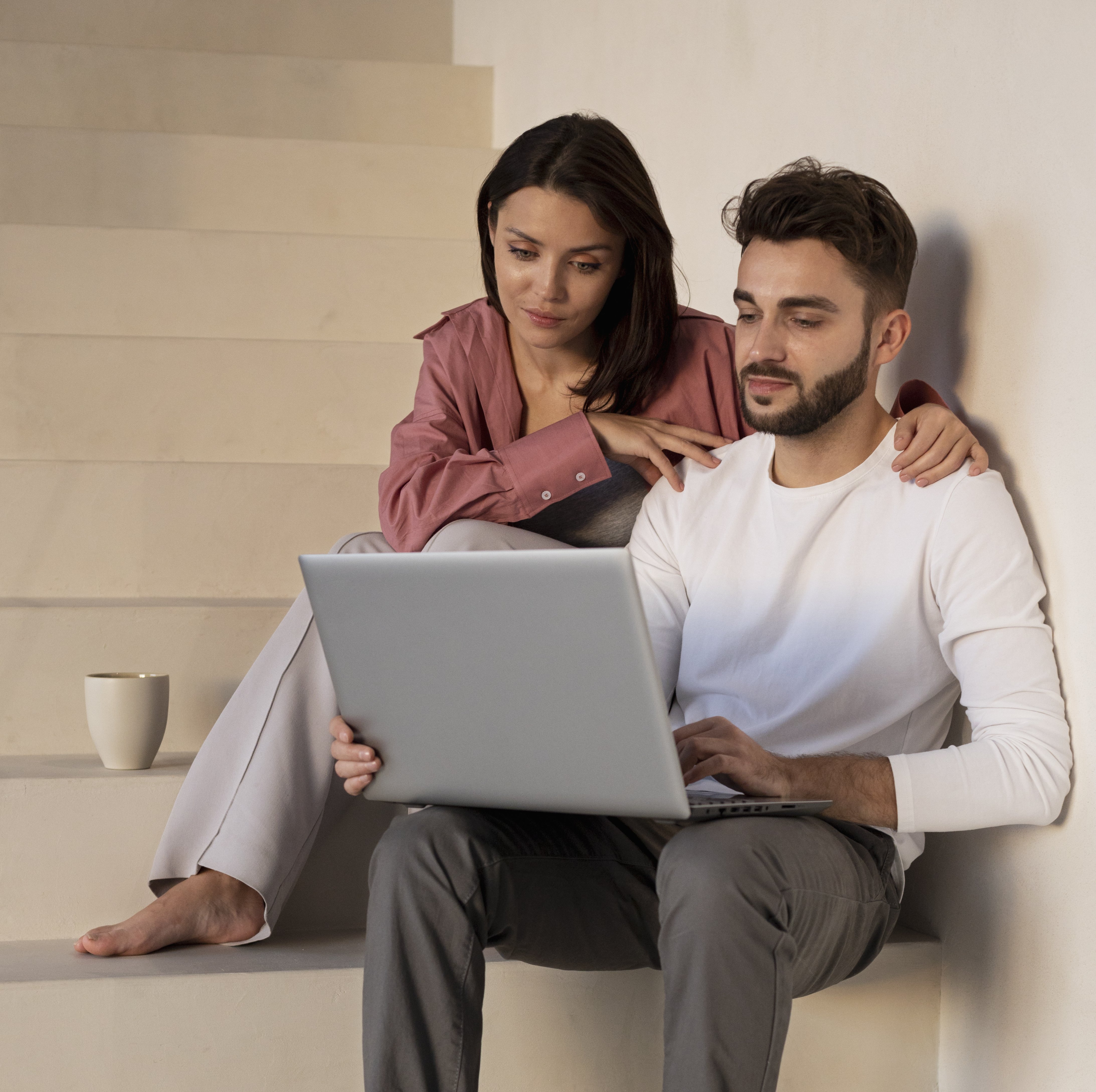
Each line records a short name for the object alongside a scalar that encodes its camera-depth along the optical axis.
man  2.89
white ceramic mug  3.31
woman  3.21
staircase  3.10
